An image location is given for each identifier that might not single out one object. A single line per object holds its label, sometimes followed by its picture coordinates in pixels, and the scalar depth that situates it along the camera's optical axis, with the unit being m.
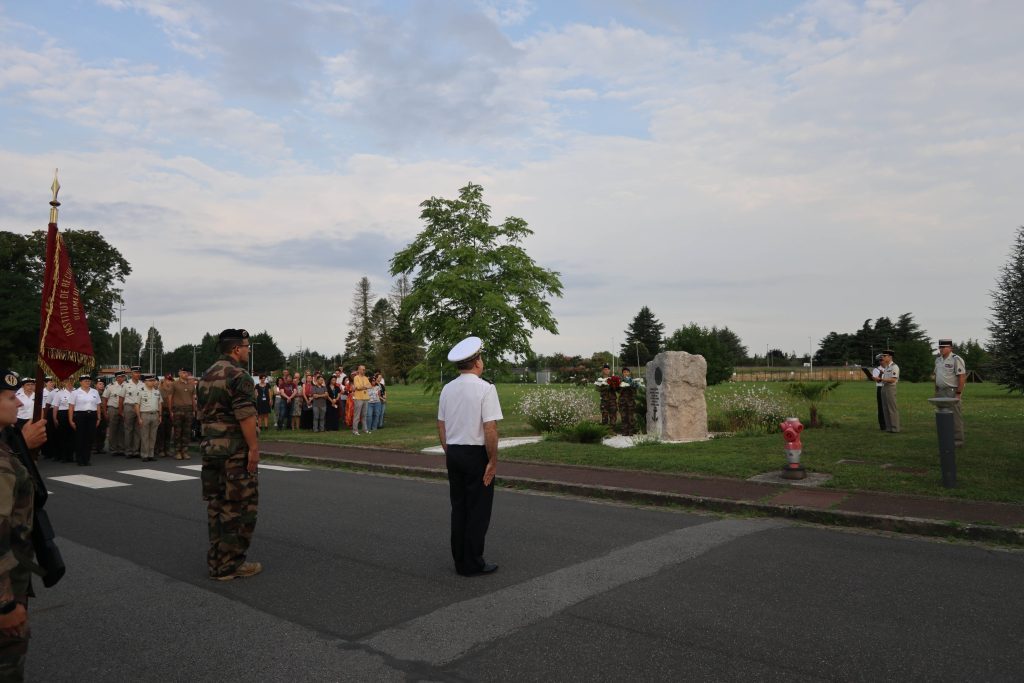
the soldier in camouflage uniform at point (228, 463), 5.95
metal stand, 9.01
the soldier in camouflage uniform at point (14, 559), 2.82
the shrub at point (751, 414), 16.78
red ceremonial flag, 5.19
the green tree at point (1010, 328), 22.55
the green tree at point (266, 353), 152.20
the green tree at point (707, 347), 56.25
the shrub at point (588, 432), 15.52
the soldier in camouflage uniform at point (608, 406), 18.94
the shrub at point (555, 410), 17.75
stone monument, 15.24
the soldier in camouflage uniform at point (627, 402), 17.39
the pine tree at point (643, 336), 104.69
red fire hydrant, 10.00
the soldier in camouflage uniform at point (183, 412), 16.31
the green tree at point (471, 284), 25.45
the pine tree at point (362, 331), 108.56
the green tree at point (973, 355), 70.90
